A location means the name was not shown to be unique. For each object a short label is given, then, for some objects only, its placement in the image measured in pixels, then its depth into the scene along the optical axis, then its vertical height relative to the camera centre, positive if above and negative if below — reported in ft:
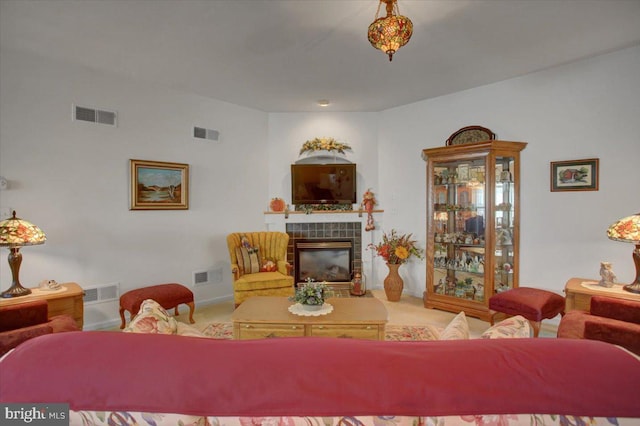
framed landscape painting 12.81 +1.08
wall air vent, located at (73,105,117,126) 11.45 +3.62
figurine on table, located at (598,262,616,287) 9.15 -1.95
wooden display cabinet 12.55 -0.57
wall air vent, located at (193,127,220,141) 14.62 +3.71
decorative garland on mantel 16.81 +0.18
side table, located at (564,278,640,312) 8.55 -2.34
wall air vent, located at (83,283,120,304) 11.75 -3.23
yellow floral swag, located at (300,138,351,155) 16.61 +3.51
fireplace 16.97 -1.53
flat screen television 16.65 +1.47
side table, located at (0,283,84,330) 8.95 -2.65
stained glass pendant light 6.63 +3.88
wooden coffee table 8.55 -3.17
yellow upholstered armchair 13.01 -2.49
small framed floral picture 11.01 +1.31
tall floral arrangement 15.11 -1.96
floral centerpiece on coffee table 9.25 -2.54
